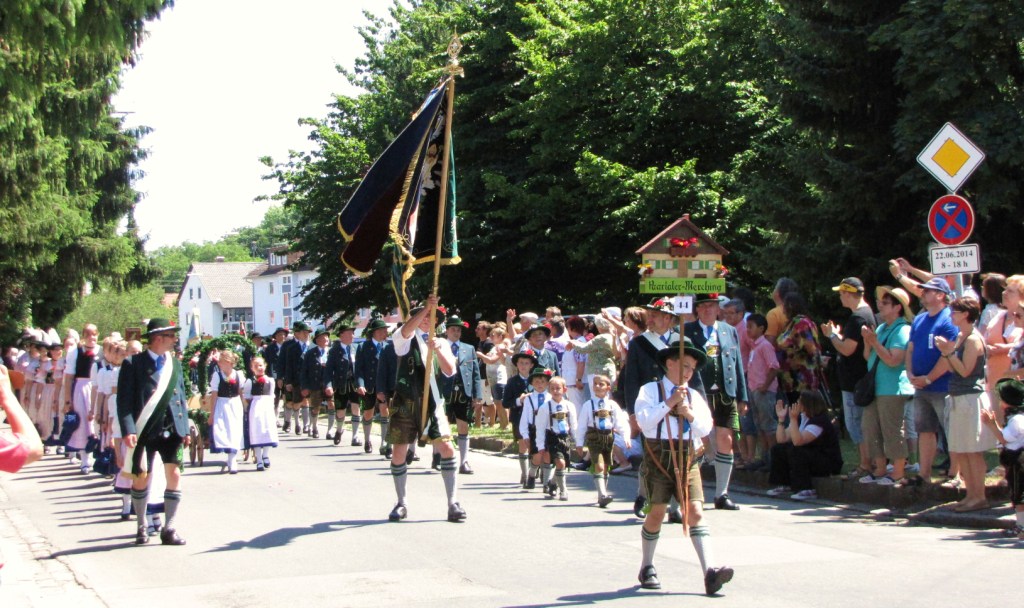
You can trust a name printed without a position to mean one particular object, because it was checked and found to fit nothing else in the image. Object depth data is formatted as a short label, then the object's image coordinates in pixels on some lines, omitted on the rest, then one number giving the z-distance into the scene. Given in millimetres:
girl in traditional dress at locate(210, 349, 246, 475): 15891
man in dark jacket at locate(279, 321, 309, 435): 22812
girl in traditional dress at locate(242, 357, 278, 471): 16172
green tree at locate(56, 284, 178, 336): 81062
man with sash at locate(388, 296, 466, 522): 11062
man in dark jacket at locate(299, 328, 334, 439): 21984
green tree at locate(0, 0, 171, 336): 10797
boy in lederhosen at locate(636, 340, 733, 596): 7707
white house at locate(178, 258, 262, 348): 134375
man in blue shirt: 10891
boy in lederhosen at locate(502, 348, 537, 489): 13438
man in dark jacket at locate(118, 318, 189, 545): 10000
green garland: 16469
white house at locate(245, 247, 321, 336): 113250
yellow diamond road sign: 11438
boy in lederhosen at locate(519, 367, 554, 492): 12617
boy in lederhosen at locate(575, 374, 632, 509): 11828
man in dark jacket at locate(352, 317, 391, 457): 18047
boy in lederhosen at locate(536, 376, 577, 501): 12344
